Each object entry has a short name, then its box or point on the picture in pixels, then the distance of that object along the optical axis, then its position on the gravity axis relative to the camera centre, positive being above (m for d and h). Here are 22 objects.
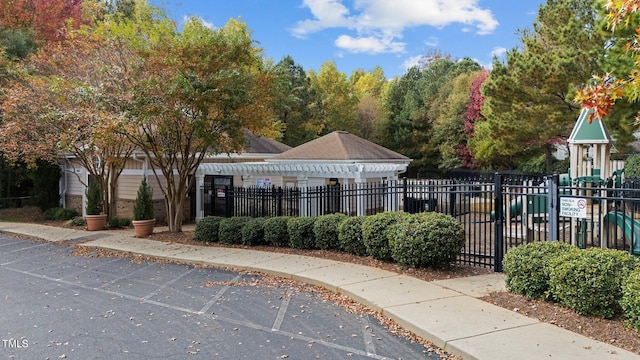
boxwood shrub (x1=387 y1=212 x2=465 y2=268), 8.34 -1.18
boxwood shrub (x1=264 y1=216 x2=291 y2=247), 11.57 -1.37
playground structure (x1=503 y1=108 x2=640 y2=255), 9.21 +0.05
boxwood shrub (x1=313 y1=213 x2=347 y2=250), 10.62 -1.25
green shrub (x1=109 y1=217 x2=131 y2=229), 17.22 -1.68
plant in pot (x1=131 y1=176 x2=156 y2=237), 14.75 -1.18
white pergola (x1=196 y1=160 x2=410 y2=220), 15.35 +0.18
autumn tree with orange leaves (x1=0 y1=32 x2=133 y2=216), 12.89 +2.16
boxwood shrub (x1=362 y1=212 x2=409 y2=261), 9.25 -1.14
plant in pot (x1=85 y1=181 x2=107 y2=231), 16.65 -1.17
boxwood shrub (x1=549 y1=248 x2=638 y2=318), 5.68 -1.31
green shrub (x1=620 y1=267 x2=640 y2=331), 5.18 -1.41
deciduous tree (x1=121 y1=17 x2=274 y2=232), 12.37 +2.30
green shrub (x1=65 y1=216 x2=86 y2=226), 17.91 -1.71
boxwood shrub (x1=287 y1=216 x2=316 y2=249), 11.09 -1.35
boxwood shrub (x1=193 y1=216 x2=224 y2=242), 12.88 -1.46
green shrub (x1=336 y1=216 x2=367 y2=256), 9.99 -1.28
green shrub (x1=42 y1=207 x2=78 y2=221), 19.56 -1.53
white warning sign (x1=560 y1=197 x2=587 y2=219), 7.29 -0.51
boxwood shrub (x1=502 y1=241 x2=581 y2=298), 6.52 -1.30
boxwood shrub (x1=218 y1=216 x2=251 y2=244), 12.39 -1.44
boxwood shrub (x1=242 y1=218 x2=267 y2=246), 11.99 -1.45
